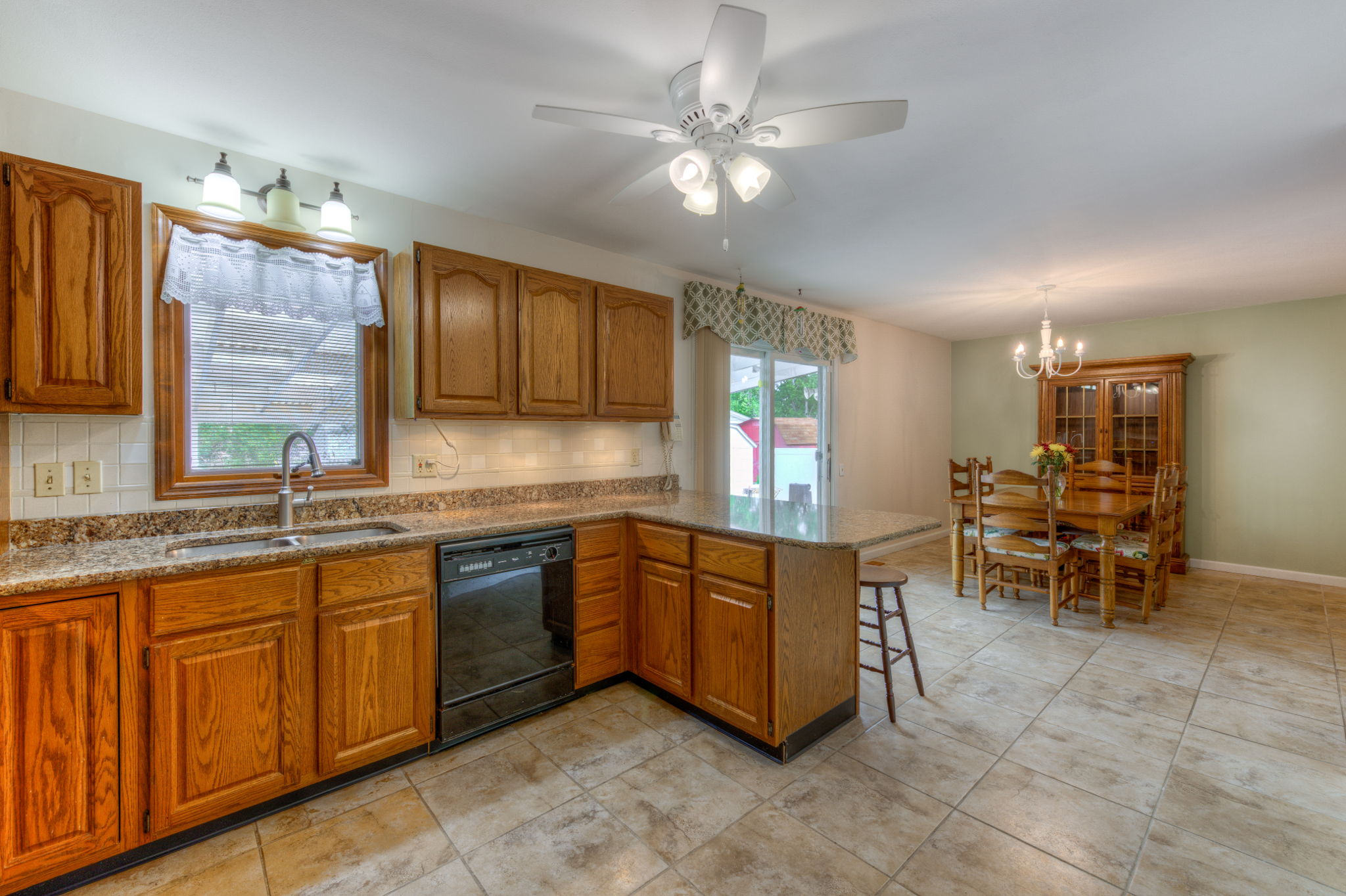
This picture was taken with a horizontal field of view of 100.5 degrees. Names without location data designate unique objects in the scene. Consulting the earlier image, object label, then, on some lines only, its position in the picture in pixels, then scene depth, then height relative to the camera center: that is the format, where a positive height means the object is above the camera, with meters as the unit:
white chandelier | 4.42 +0.75
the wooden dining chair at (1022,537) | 3.58 -0.63
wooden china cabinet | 4.96 +0.32
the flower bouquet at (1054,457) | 4.00 -0.09
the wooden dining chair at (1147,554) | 3.66 -0.74
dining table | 3.54 -0.49
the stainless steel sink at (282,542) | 1.95 -0.37
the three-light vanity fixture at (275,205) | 1.93 +0.89
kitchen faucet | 2.14 -0.18
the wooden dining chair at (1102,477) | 4.68 -0.28
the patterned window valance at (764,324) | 3.78 +0.92
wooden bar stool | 2.41 -0.74
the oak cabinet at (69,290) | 1.67 +0.49
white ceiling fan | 1.30 +0.90
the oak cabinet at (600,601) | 2.54 -0.73
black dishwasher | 2.15 -0.75
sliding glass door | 4.46 +0.15
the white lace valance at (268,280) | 2.05 +0.65
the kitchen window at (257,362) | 2.07 +0.34
